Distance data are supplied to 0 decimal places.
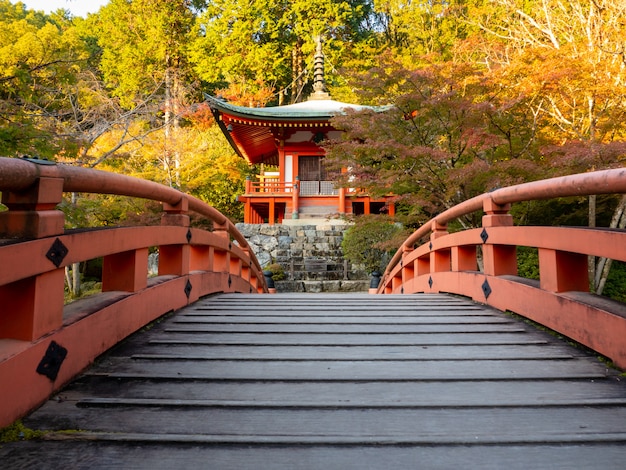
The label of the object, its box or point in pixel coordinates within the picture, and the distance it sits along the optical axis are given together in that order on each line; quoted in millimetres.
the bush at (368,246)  10328
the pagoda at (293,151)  12961
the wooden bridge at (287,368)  1215
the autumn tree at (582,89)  5480
